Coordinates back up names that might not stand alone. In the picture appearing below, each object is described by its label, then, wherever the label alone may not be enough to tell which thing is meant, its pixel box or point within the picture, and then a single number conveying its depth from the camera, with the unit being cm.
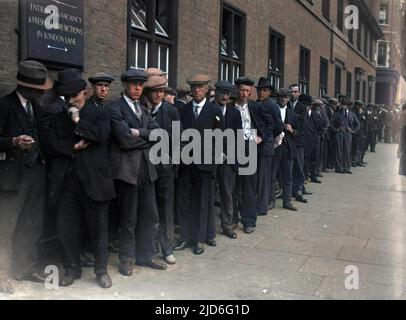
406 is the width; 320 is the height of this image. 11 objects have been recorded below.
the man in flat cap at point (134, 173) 505
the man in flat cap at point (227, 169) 657
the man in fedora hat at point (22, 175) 471
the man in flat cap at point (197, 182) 605
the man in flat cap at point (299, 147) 928
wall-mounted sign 562
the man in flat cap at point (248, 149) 703
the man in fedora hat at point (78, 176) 484
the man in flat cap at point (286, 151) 860
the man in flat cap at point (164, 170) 552
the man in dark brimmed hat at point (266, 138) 754
